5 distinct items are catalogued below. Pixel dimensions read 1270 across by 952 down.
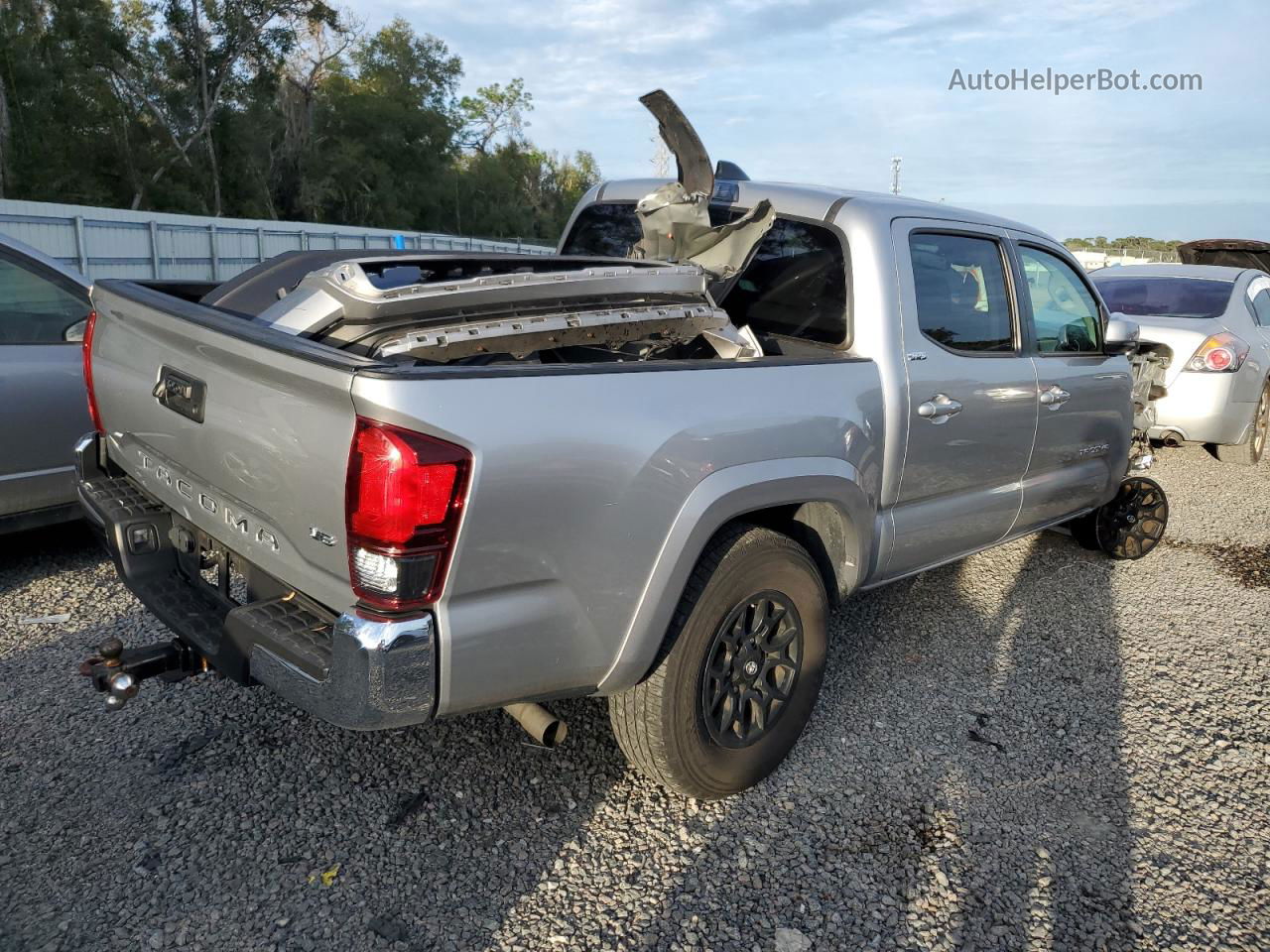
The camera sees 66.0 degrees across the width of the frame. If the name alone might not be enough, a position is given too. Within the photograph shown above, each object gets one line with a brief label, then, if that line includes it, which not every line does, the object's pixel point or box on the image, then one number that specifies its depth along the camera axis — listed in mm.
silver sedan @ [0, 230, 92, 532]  4395
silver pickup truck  2203
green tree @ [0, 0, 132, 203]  34594
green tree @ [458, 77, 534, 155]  76812
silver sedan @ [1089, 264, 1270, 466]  7262
